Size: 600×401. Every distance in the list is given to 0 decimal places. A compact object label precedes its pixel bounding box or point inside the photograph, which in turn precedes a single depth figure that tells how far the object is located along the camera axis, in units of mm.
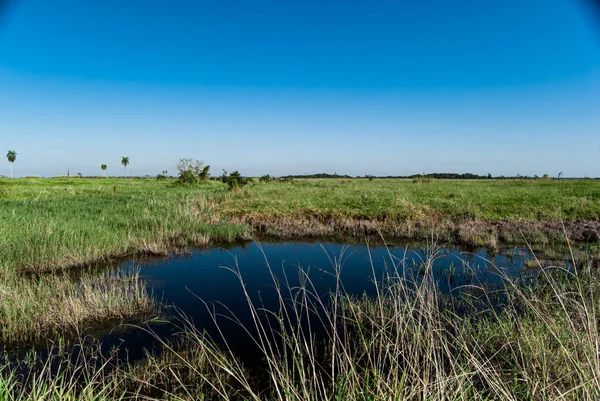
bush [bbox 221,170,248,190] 35225
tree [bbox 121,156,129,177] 139650
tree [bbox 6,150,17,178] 116200
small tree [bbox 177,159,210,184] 51250
